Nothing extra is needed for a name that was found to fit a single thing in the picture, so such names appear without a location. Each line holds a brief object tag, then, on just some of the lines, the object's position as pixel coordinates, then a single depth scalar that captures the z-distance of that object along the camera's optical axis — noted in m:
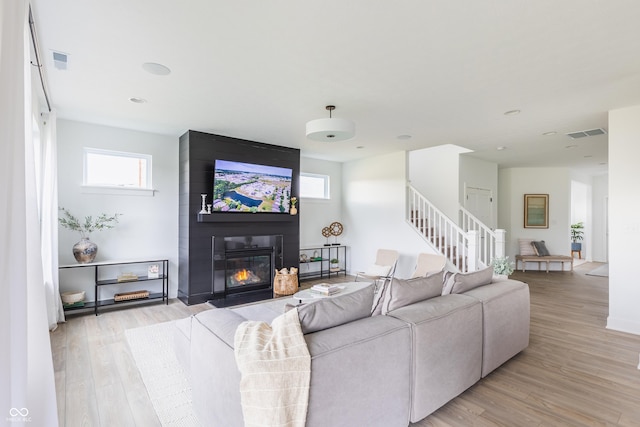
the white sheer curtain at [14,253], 1.01
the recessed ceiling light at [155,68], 2.83
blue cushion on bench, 8.09
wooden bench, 7.83
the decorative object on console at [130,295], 4.64
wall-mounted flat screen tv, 5.13
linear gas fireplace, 5.26
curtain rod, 2.22
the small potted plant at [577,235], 10.02
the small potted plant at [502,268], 4.47
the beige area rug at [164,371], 2.23
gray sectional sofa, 1.65
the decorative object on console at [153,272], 4.83
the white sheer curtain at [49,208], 3.78
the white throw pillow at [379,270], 5.89
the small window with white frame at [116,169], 4.72
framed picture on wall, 8.46
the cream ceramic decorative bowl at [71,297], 4.25
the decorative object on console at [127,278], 4.55
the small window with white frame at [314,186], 7.15
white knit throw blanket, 1.45
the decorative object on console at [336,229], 7.40
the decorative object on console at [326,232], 7.26
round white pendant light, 3.30
